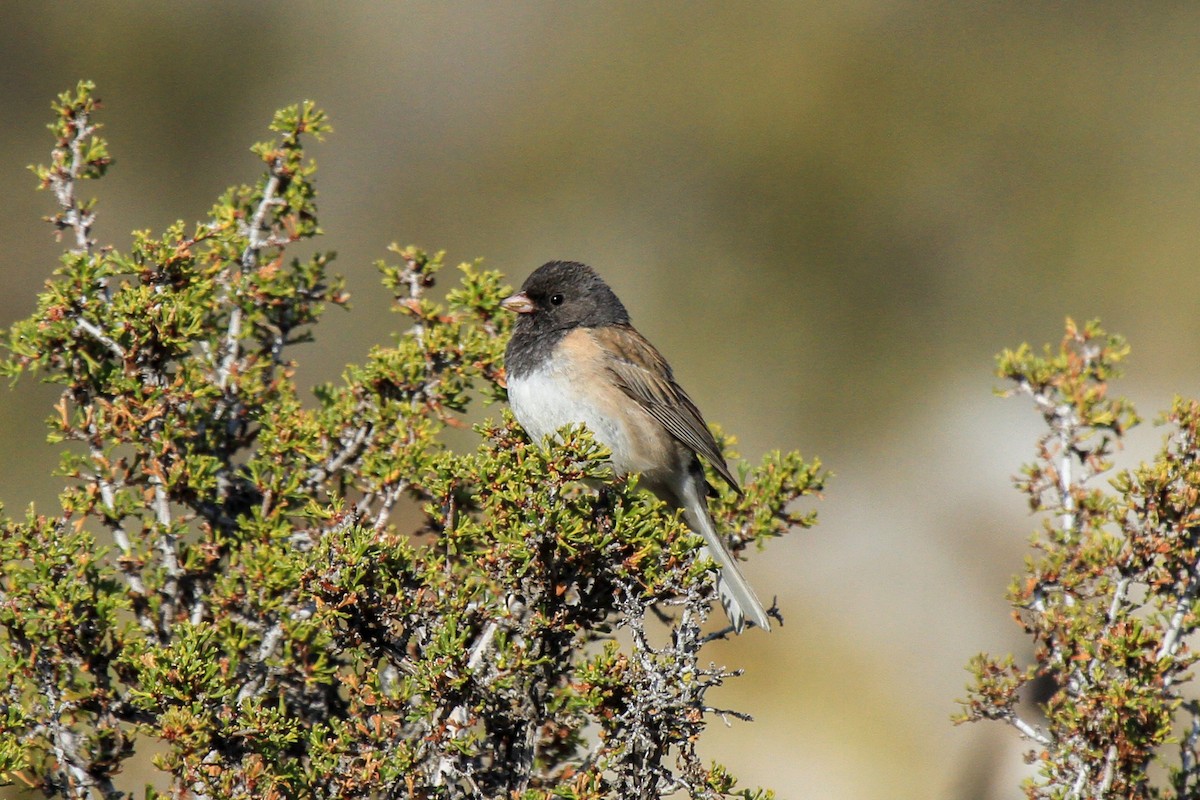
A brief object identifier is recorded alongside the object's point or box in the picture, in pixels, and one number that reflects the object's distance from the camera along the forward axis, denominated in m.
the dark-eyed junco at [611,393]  5.94
